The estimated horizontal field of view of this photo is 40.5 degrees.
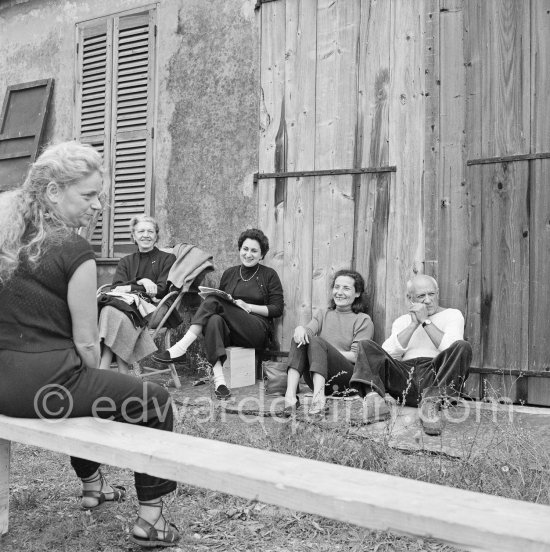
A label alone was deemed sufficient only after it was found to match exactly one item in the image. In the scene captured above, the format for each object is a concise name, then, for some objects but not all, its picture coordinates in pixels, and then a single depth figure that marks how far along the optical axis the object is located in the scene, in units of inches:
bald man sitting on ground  173.5
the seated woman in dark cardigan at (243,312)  220.5
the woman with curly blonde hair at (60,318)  108.1
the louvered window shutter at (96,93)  286.0
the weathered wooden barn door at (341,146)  211.6
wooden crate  224.8
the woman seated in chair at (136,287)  213.0
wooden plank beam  71.7
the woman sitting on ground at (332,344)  189.2
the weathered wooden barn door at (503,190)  188.2
